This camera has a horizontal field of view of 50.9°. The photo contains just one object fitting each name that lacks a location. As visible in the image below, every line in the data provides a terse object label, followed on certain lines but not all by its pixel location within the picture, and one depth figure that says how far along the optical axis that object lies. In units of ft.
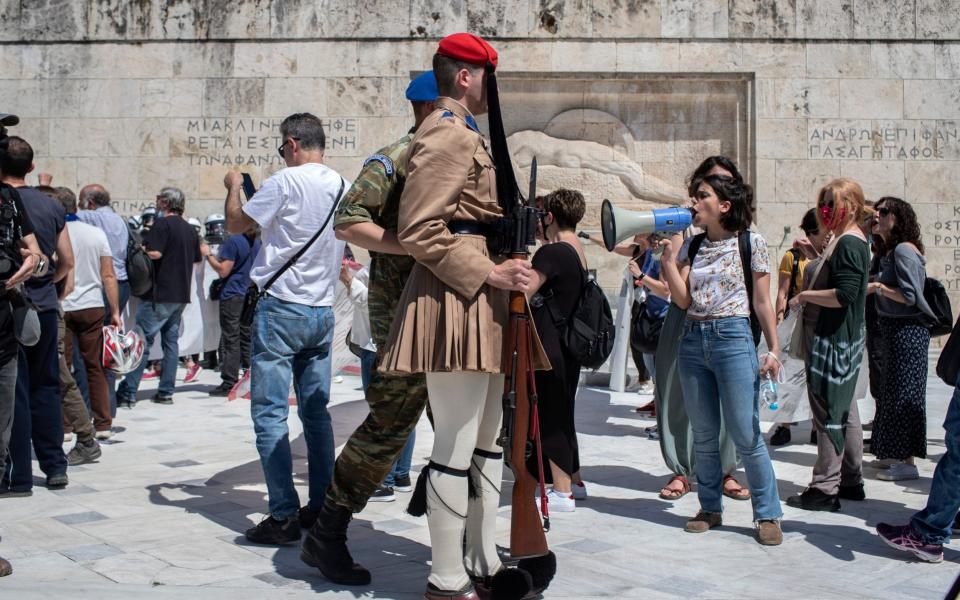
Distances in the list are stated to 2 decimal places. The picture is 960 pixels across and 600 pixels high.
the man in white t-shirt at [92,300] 23.72
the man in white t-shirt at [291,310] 15.55
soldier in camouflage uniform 12.93
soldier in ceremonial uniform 11.54
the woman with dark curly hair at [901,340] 20.61
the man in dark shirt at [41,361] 18.53
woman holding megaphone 16.05
